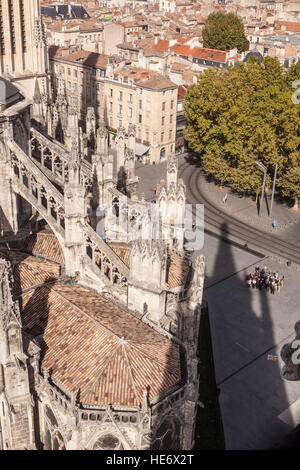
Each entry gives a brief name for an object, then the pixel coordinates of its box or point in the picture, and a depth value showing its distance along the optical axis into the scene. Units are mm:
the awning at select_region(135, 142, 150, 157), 73812
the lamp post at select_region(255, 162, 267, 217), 57194
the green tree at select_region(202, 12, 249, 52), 115062
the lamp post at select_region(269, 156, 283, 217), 55616
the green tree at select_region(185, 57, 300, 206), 57219
